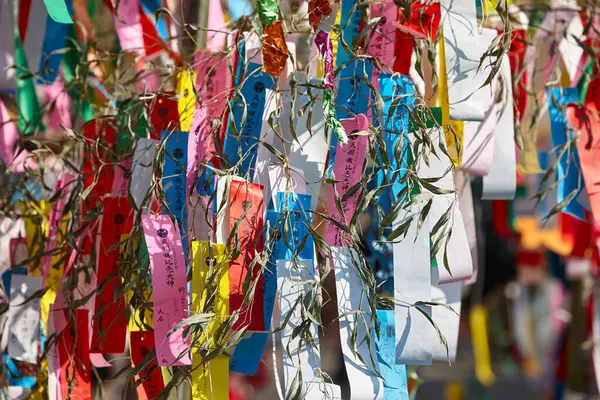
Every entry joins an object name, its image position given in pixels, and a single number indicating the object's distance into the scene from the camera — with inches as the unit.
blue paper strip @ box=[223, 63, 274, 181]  188.1
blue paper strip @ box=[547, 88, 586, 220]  202.8
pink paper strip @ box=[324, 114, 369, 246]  183.8
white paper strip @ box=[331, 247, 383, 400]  182.9
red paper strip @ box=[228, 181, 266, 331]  183.8
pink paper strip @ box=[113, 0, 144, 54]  204.6
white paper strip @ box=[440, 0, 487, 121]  188.9
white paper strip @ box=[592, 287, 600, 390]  241.2
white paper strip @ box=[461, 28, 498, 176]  195.8
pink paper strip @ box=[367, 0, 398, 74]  191.0
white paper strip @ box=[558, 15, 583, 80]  208.9
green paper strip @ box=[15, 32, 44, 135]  206.1
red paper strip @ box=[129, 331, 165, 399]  190.5
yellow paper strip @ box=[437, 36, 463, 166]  191.4
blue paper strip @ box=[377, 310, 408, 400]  185.2
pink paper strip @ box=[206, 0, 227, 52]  208.9
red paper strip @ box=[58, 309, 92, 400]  196.7
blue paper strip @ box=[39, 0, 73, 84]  208.0
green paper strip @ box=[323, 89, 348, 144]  181.1
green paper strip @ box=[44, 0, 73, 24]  184.7
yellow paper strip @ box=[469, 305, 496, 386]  257.0
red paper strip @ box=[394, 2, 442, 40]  192.1
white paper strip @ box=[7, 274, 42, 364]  200.7
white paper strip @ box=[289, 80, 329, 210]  190.1
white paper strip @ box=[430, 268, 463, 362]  191.1
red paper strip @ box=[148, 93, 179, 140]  195.8
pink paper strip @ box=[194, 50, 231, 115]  198.2
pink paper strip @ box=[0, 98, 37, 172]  207.8
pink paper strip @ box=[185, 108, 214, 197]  186.7
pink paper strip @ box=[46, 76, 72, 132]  211.8
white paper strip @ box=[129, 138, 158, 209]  192.5
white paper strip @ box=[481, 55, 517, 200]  197.3
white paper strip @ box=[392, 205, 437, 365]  184.1
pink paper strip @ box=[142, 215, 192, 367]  182.9
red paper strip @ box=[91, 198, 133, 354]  192.7
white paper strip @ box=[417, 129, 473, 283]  186.5
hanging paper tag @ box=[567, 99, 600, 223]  200.4
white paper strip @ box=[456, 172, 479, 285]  204.0
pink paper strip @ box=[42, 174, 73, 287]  202.2
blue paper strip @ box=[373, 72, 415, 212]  183.5
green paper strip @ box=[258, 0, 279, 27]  182.8
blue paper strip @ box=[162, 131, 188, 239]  190.4
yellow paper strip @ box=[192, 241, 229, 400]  182.2
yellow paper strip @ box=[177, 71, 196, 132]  195.0
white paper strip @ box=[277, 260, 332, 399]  181.5
